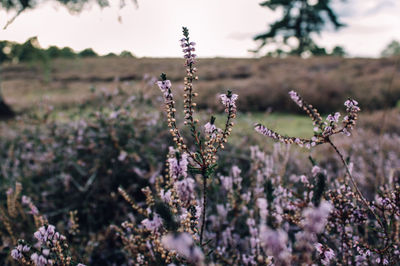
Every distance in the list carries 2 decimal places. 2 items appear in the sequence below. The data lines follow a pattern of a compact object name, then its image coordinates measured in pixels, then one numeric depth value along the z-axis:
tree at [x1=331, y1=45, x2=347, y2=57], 34.84
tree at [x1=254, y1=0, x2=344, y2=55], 28.00
